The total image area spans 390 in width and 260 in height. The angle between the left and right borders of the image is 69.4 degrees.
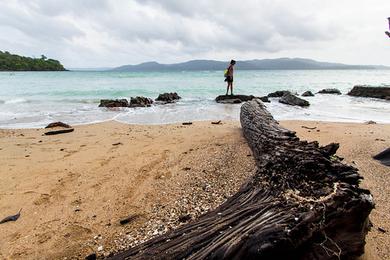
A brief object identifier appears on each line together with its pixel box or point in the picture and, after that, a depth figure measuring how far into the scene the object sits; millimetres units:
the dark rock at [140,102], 15238
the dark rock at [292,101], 15142
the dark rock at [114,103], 14933
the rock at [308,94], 21531
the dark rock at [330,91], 23183
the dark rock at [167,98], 17338
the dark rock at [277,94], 20344
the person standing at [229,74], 16941
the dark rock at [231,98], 16709
